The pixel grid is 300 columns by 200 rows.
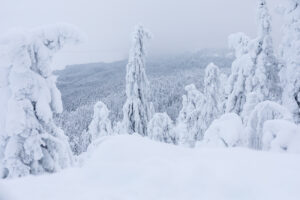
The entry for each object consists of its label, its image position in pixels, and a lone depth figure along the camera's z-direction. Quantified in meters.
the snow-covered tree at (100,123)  32.44
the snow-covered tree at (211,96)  30.09
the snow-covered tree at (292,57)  14.80
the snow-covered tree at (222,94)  25.80
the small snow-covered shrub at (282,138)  7.38
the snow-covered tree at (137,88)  23.87
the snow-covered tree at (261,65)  16.91
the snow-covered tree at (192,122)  30.36
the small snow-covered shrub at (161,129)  25.66
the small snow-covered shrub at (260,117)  9.08
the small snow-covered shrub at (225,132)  9.27
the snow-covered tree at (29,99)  11.05
